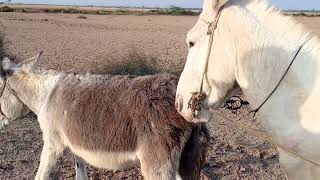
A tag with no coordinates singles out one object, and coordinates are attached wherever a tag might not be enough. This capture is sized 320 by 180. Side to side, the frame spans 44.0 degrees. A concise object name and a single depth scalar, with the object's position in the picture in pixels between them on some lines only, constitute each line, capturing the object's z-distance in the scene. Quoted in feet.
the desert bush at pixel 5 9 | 173.63
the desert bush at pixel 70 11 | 217.14
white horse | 7.66
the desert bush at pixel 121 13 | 218.19
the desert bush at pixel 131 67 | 33.57
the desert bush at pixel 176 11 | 225.16
